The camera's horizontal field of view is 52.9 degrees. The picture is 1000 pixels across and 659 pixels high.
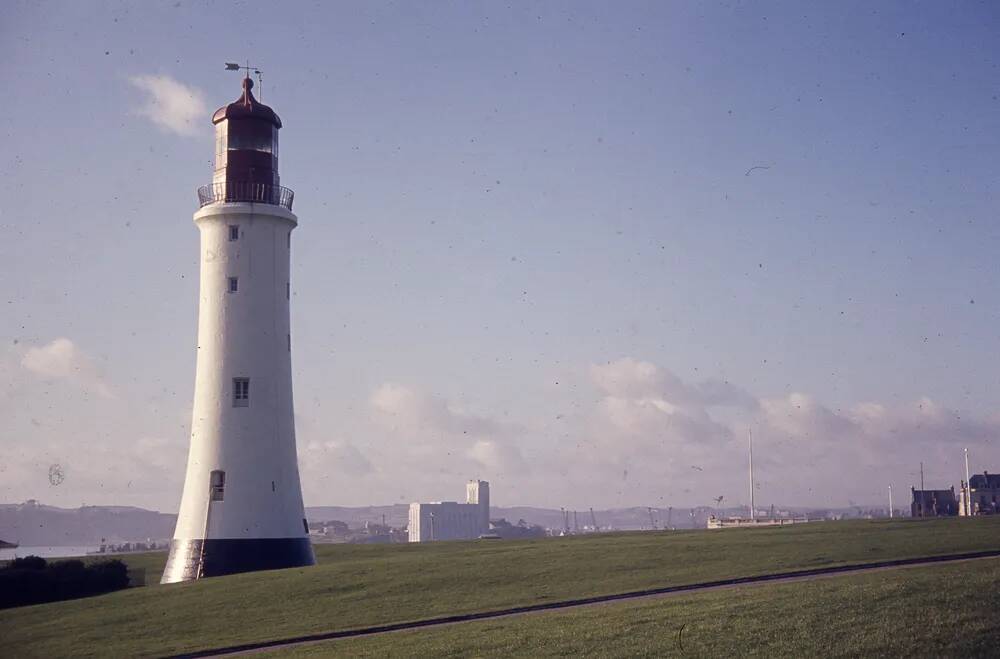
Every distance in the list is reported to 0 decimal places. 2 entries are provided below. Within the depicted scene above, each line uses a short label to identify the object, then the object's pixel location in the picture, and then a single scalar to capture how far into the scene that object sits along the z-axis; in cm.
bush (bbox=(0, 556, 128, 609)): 4016
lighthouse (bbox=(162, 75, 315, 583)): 4106
